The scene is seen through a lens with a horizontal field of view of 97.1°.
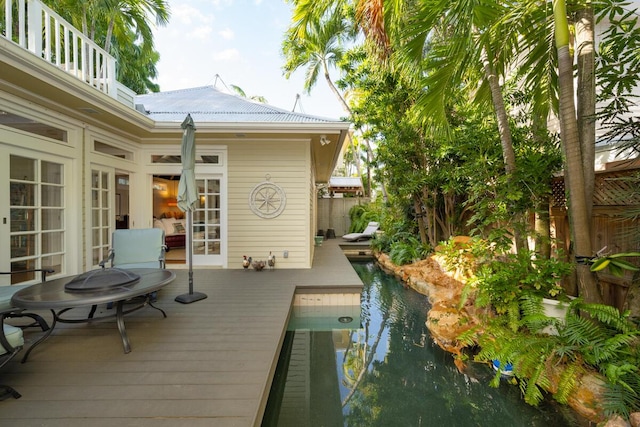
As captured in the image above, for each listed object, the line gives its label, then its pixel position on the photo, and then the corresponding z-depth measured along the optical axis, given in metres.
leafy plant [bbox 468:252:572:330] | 2.99
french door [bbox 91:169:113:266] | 4.81
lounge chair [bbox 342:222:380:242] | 11.13
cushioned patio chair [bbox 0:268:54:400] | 1.81
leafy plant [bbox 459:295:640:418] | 2.09
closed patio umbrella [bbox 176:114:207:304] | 3.82
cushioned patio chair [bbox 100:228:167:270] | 4.00
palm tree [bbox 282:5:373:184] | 11.45
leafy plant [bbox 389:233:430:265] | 7.50
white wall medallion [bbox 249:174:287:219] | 5.78
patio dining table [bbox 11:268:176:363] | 2.19
